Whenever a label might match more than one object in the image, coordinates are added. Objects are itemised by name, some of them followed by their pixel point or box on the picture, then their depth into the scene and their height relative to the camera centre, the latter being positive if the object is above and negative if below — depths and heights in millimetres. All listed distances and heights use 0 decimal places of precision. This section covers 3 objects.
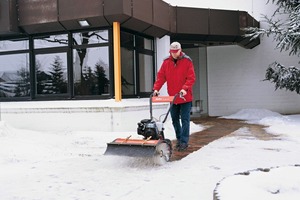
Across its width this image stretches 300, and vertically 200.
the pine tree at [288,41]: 9181 +1348
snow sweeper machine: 4109 -653
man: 5146 +145
